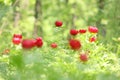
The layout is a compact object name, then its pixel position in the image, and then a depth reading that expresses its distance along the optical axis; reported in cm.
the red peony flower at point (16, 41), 316
